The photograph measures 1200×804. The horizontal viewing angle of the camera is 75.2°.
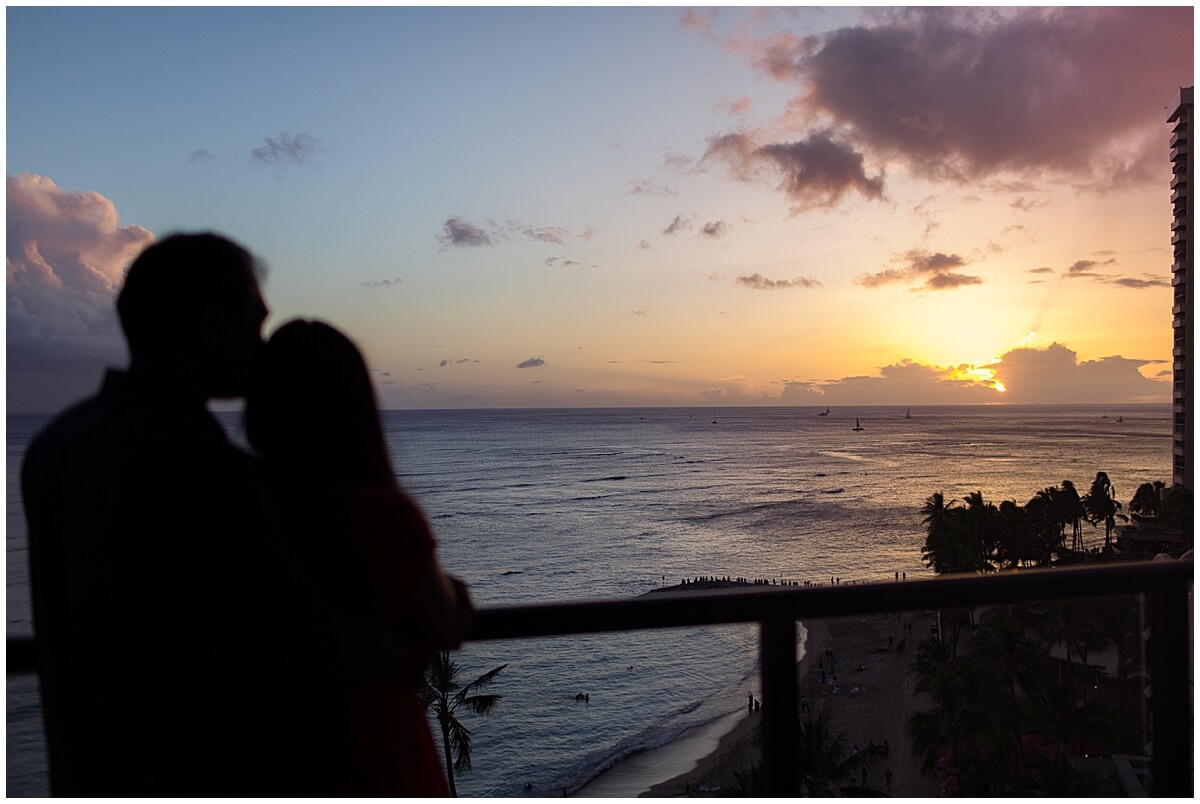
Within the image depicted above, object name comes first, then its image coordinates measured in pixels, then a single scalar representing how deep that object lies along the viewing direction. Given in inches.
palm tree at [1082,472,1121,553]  1294.3
